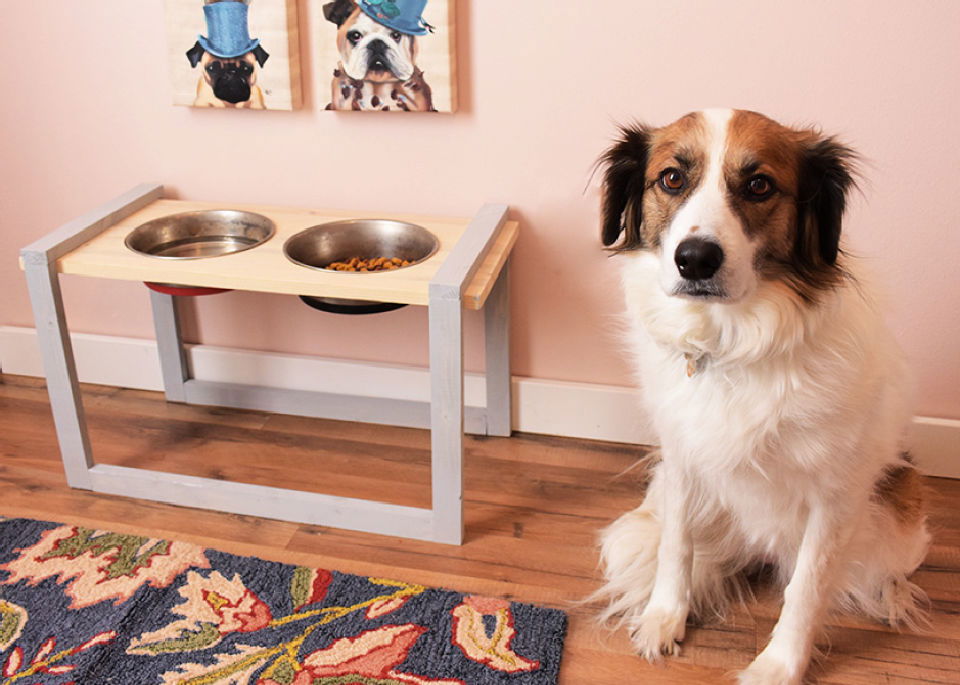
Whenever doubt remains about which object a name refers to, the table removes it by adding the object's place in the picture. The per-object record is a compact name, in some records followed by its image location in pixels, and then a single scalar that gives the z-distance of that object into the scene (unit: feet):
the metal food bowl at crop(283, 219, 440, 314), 6.60
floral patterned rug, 5.12
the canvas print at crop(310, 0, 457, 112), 6.41
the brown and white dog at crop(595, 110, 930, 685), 4.19
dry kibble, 6.40
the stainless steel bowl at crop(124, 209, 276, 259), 6.86
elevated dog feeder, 5.66
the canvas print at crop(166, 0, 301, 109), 6.66
